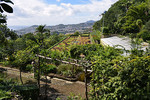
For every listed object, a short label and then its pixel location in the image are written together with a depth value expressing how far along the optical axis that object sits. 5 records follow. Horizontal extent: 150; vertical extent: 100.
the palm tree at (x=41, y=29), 23.85
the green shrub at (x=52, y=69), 7.58
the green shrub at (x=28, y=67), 8.10
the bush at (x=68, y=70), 7.07
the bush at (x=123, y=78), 1.87
